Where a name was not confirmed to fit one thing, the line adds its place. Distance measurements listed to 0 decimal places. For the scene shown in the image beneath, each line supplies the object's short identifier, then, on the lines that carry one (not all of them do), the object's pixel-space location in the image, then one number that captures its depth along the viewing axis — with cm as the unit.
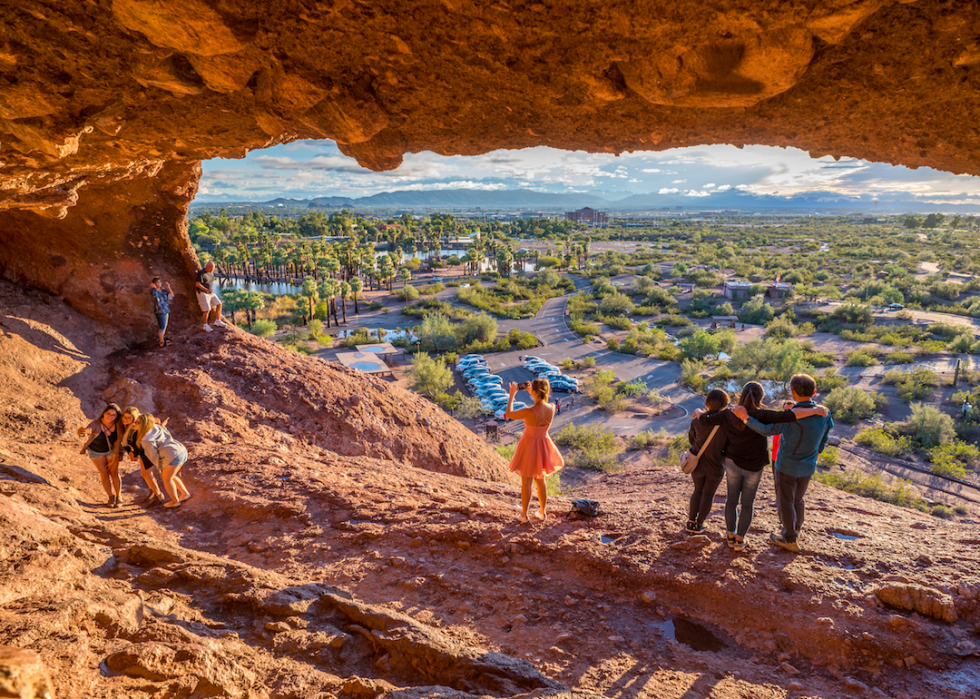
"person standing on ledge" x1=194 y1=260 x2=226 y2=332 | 966
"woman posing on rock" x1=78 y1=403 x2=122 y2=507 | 550
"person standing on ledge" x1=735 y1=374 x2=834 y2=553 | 434
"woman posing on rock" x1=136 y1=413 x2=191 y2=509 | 564
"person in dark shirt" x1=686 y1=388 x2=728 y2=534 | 466
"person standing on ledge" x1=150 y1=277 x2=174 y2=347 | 875
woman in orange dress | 504
